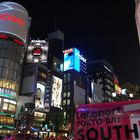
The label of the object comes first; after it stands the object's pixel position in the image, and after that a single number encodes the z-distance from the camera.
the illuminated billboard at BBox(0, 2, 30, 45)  41.35
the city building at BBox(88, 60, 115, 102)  86.95
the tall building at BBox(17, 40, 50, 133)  43.51
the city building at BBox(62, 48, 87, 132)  63.68
